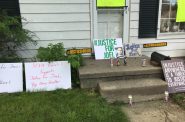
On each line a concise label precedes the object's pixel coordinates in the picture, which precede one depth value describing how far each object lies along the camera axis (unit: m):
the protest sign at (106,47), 2.91
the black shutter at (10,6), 2.63
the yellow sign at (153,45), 3.04
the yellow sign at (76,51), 2.75
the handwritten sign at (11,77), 2.33
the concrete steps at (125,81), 2.21
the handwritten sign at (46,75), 2.36
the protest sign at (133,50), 2.99
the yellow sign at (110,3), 2.81
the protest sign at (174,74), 2.41
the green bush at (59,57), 2.38
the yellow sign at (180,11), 3.00
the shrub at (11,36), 2.45
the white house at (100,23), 2.74
